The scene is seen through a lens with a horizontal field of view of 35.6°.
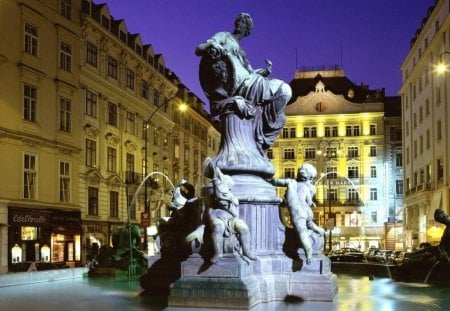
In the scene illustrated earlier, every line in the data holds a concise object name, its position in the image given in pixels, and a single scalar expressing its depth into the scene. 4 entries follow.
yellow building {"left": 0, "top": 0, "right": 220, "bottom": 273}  35.03
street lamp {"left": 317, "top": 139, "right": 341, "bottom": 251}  87.38
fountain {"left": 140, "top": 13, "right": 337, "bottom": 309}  10.12
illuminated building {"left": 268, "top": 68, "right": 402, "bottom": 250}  84.62
